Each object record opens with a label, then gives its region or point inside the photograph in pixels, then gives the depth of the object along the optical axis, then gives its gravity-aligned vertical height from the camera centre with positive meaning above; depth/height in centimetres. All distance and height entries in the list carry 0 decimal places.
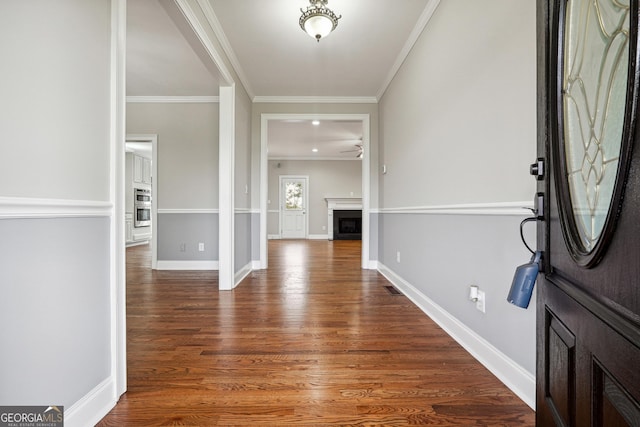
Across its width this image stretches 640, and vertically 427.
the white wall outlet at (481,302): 168 -49
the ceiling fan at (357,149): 724 +163
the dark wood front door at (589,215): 48 +0
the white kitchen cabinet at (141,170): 704 +103
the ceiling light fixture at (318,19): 224 +145
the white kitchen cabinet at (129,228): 687 -34
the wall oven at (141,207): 708 +14
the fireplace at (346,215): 890 -5
